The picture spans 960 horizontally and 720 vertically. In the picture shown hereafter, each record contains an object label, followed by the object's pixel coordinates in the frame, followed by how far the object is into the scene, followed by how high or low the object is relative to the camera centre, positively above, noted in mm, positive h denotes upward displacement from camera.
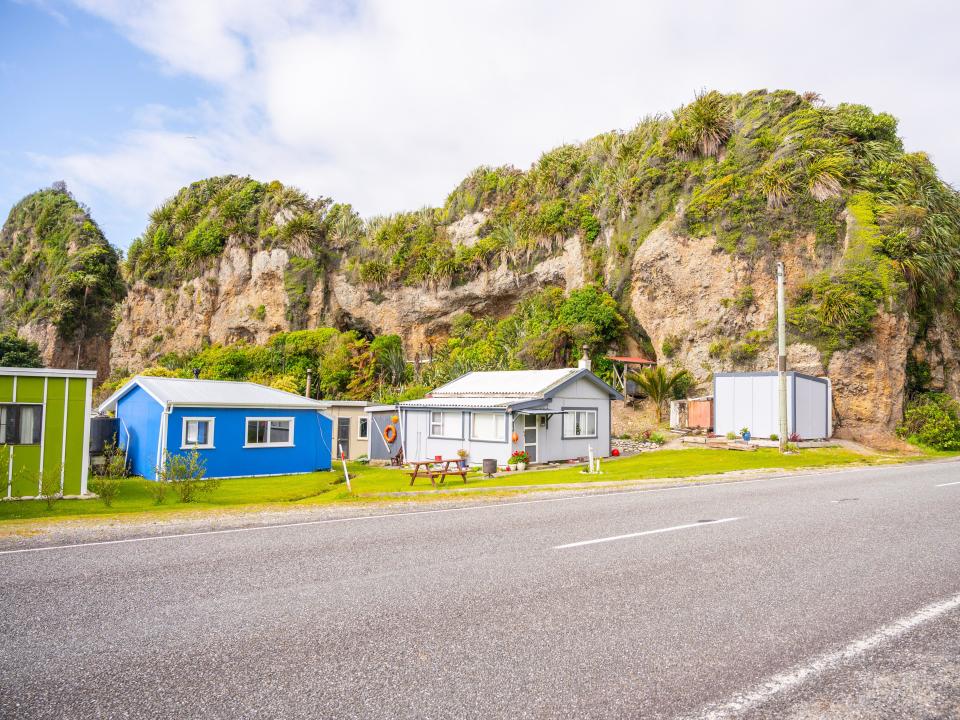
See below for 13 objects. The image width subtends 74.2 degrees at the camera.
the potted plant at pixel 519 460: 25894 -2056
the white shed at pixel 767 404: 30422 +406
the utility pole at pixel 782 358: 26516 +2279
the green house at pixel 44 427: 16859 -614
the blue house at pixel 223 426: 22766 -758
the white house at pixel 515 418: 26750 -355
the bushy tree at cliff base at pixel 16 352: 66688 +5643
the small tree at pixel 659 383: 39312 +1741
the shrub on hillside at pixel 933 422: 31484 -381
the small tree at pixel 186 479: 16531 -1930
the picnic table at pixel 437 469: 20656 -2236
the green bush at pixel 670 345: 41812 +4355
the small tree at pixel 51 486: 15451 -2031
